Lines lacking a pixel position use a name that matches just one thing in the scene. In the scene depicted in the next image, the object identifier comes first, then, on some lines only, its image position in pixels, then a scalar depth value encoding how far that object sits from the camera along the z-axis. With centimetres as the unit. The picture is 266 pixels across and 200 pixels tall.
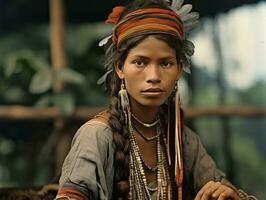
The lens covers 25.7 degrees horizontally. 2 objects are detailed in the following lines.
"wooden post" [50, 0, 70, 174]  270
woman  126
